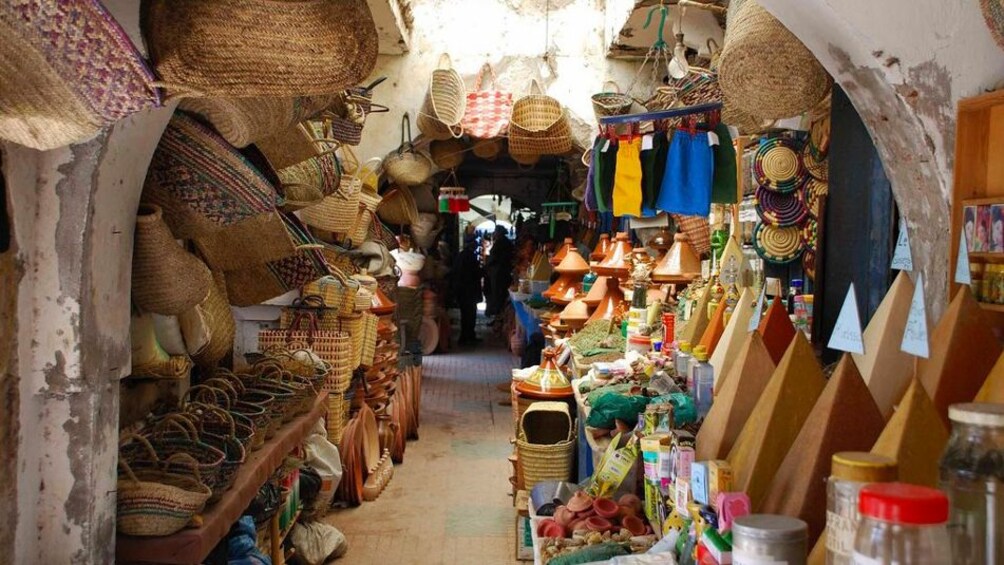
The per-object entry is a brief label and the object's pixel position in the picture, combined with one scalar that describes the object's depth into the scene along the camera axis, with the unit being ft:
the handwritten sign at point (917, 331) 4.51
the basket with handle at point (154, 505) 7.20
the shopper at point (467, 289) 47.67
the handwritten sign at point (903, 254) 6.79
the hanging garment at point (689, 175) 13.26
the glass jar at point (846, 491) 3.43
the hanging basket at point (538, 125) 22.36
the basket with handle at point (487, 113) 22.59
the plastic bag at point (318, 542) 14.65
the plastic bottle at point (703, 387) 8.68
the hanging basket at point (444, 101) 21.65
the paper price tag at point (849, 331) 4.88
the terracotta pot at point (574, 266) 22.65
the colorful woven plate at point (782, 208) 11.44
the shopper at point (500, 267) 51.03
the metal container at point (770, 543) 3.84
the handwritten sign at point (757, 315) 7.43
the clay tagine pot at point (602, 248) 21.26
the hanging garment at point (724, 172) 13.33
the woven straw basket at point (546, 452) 15.38
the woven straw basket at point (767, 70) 8.89
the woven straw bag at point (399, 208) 27.48
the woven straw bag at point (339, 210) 17.78
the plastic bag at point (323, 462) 15.71
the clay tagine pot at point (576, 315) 20.40
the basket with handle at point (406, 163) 23.62
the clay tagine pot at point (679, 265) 16.50
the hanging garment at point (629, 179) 13.97
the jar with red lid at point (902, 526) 2.73
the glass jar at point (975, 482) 3.30
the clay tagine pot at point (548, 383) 17.02
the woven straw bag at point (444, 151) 25.93
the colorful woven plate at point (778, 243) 11.77
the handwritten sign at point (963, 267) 5.27
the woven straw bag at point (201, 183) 7.82
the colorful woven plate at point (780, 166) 11.43
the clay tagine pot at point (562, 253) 24.15
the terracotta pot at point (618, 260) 18.70
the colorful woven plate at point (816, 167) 11.03
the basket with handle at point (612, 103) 20.26
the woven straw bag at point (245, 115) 7.93
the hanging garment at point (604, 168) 14.62
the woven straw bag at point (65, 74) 4.31
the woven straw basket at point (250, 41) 5.55
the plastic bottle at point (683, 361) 10.84
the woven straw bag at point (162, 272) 7.58
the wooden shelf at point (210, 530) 7.23
